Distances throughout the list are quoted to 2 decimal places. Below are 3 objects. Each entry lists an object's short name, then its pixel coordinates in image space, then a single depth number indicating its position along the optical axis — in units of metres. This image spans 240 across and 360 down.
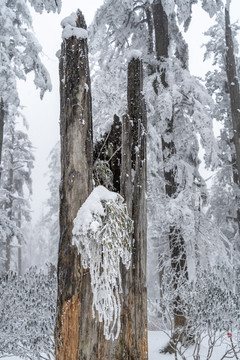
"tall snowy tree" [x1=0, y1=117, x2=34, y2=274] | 19.36
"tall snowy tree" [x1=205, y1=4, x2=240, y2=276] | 13.60
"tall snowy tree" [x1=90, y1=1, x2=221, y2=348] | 7.99
